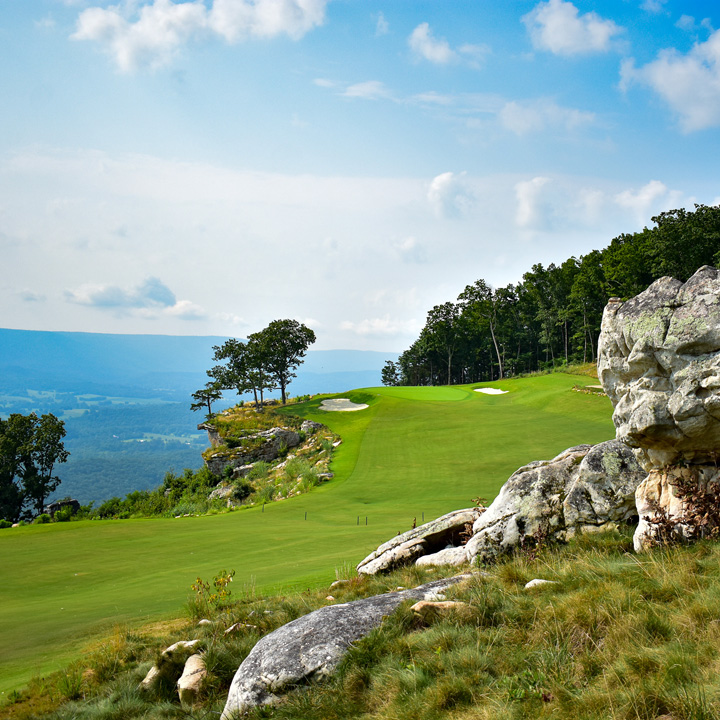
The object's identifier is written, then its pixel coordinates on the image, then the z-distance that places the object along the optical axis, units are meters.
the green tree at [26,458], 51.47
